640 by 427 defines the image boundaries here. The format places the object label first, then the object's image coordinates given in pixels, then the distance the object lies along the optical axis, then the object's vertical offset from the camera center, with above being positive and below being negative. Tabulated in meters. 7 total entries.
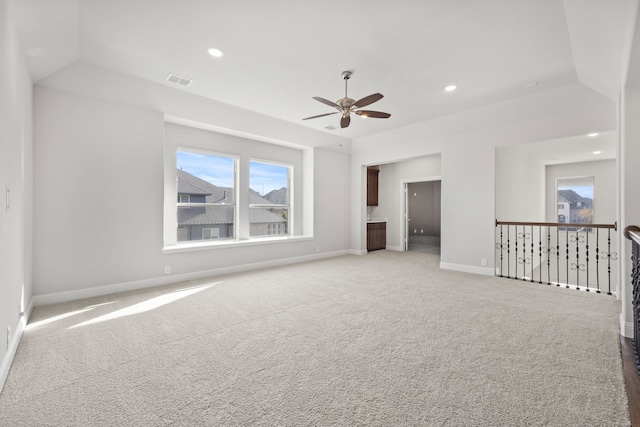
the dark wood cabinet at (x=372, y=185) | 8.27 +0.81
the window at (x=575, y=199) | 7.70 +0.37
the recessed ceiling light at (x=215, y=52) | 3.14 +1.84
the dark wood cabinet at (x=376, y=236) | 7.86 -0.67
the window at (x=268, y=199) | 5.86 +0.30
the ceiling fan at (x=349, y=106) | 3.36 +1.34
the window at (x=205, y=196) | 4.88 +0.31
